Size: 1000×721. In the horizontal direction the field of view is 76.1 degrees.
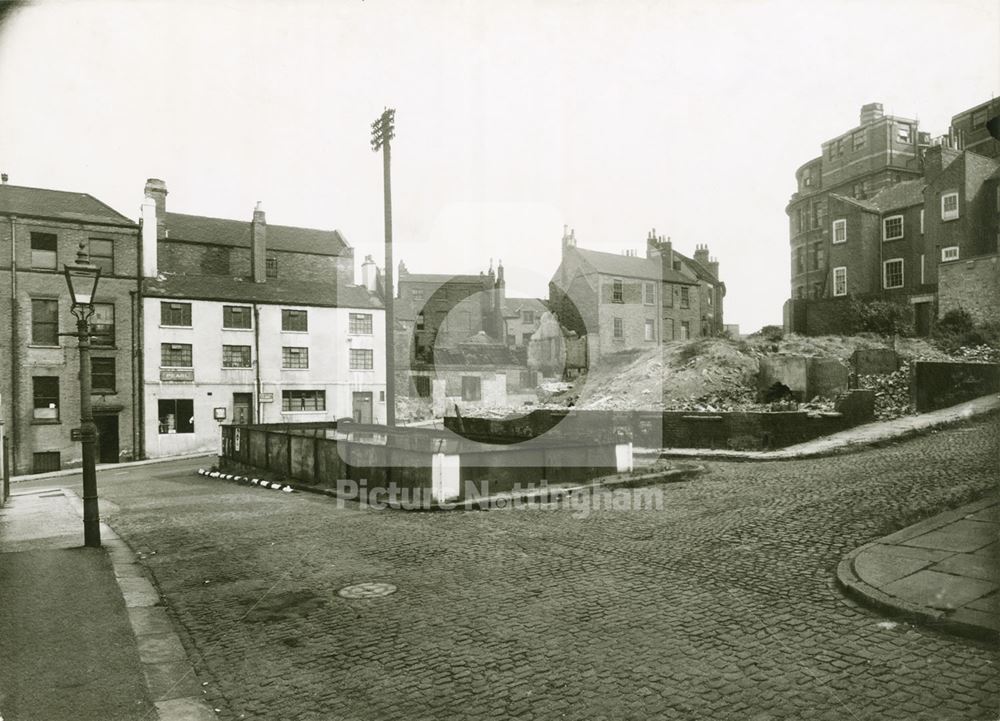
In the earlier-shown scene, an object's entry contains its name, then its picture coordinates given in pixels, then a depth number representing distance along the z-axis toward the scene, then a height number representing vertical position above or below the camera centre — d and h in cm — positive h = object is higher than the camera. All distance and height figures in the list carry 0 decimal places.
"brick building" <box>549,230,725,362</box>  4828 +518
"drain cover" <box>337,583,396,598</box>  691 -247
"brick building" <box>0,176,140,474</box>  2925 +202
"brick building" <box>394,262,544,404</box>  4519 +234
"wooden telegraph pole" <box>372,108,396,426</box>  2262 +538
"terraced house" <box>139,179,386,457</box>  3306 +204
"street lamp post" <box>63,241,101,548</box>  935 -5
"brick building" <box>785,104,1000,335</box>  3178 +820
